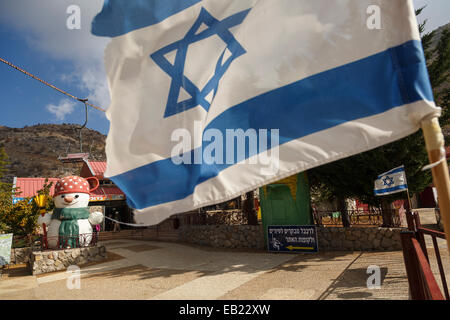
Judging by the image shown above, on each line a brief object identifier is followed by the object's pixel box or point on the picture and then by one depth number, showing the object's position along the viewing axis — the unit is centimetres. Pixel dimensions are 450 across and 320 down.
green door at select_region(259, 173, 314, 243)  1119
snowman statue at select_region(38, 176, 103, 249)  1046
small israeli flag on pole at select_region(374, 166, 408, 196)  541
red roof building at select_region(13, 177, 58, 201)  2038
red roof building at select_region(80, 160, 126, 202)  2088
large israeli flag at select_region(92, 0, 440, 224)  160
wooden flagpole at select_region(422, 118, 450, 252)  125
